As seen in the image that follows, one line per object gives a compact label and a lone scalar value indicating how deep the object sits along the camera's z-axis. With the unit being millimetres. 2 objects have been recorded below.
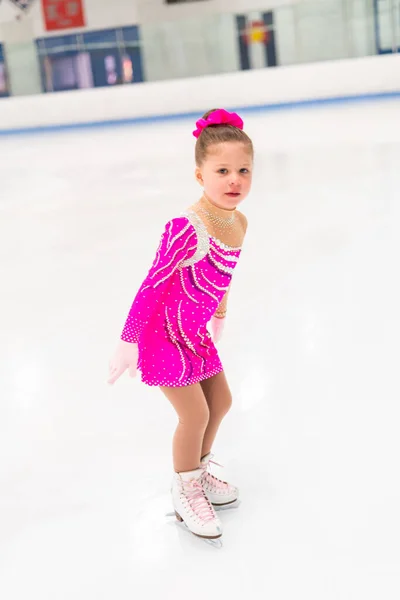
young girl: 1386
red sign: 15227
